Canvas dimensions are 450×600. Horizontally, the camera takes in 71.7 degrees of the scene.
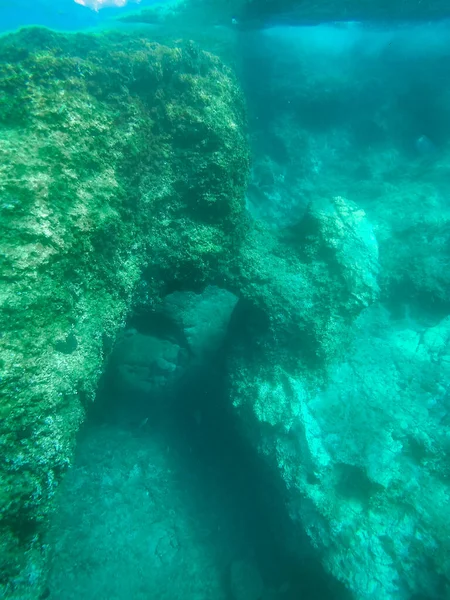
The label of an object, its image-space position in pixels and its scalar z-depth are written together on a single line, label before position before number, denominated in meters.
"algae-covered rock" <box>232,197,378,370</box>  4.60
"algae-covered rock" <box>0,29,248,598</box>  2.32
